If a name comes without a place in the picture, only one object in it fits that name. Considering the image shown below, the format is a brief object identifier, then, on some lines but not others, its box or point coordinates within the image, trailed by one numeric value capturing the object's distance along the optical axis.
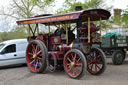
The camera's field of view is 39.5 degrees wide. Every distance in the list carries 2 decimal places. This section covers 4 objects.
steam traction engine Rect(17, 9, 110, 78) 6.39
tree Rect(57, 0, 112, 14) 20.71
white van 8.70
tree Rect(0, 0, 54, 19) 24.71
